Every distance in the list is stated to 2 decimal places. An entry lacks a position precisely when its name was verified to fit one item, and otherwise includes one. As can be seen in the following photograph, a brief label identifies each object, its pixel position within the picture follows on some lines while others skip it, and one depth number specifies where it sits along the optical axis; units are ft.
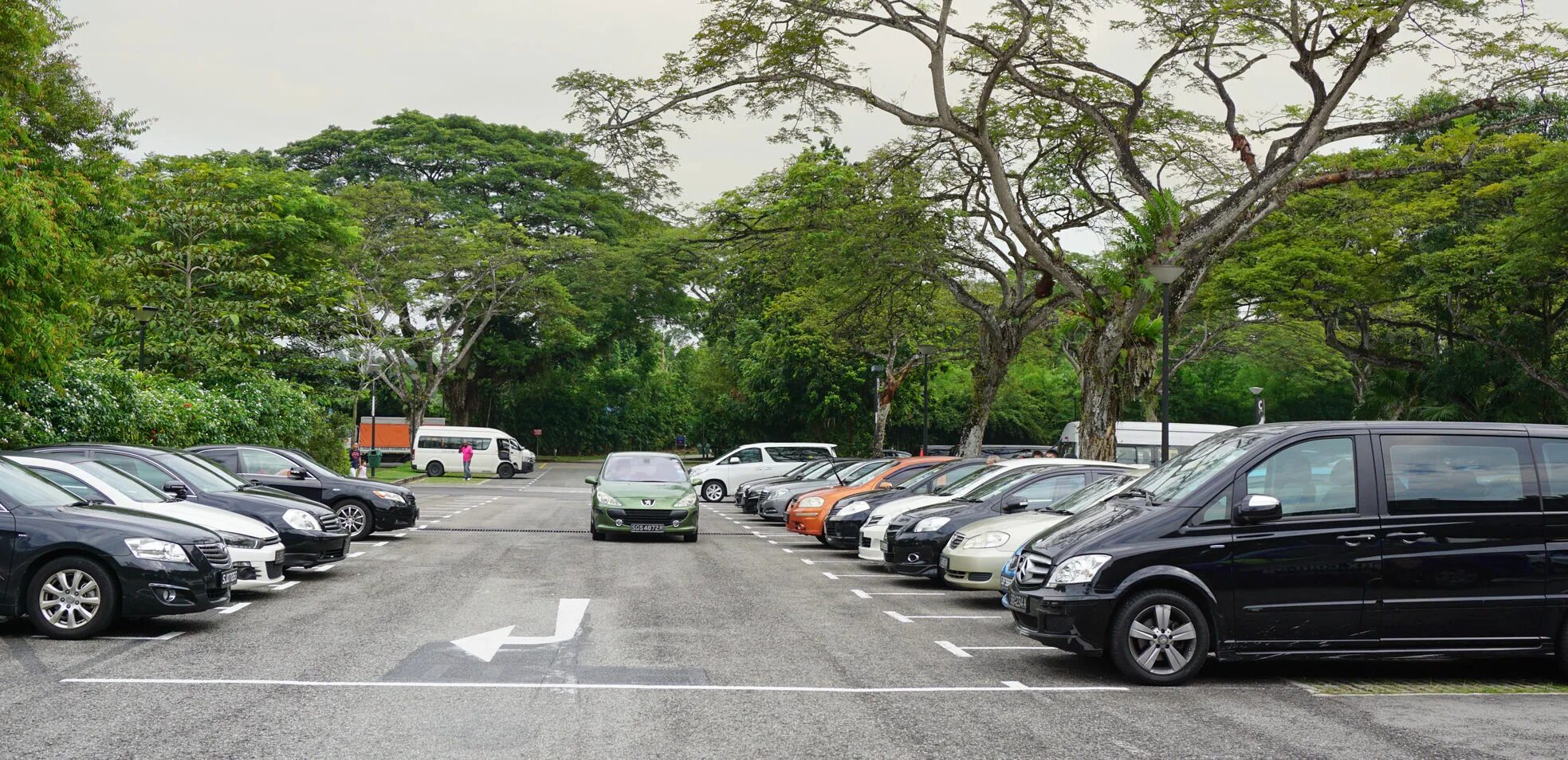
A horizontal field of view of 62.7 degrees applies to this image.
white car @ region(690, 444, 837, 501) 123.75
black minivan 27.25
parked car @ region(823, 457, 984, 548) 59.47
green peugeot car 63.05
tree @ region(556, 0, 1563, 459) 68.18
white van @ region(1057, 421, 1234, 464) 129.59
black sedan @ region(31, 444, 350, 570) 43.52
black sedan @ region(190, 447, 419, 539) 58.23
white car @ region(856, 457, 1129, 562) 50.98
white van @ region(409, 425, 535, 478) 169.07
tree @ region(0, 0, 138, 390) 46.26
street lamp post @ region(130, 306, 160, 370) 78.95
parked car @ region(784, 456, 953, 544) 67.46
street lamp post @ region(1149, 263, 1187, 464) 67.10
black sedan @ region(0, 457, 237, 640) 30.22
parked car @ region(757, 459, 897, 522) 81.56
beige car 39.09
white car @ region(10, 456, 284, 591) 36.86
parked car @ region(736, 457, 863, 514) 92.04
